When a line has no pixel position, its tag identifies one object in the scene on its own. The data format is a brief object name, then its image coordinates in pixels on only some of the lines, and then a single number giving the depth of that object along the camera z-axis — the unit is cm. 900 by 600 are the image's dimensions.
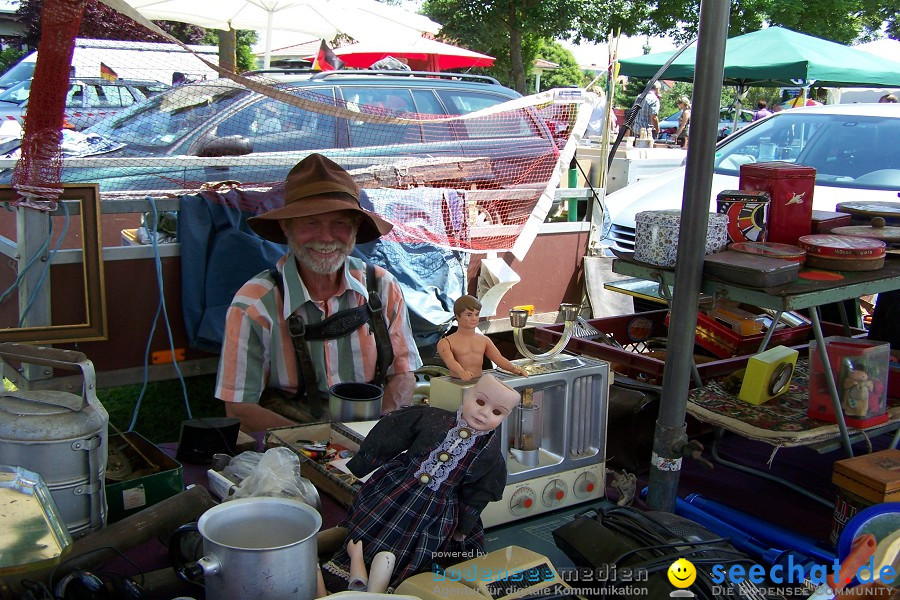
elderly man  259
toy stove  175
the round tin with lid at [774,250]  189
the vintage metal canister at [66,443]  137
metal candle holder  191
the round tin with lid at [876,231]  220
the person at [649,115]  1582
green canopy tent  904
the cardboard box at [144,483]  159
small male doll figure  185
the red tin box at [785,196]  209
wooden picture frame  265
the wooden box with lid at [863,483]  173
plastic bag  150
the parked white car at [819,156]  496
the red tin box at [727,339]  279
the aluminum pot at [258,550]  116
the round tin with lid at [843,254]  196
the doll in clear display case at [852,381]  215
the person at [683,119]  1644
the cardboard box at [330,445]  172
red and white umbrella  1309
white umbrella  753
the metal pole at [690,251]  172
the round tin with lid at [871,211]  244
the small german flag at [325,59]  997
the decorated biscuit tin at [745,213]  203
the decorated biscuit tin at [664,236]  192
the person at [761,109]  1527
